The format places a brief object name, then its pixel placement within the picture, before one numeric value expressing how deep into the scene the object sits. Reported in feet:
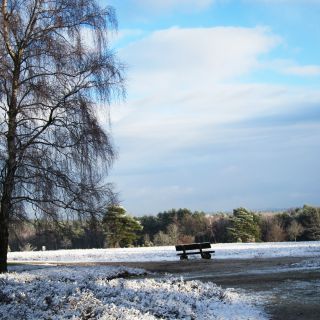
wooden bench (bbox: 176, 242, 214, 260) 85.21
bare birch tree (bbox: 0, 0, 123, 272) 51.37
